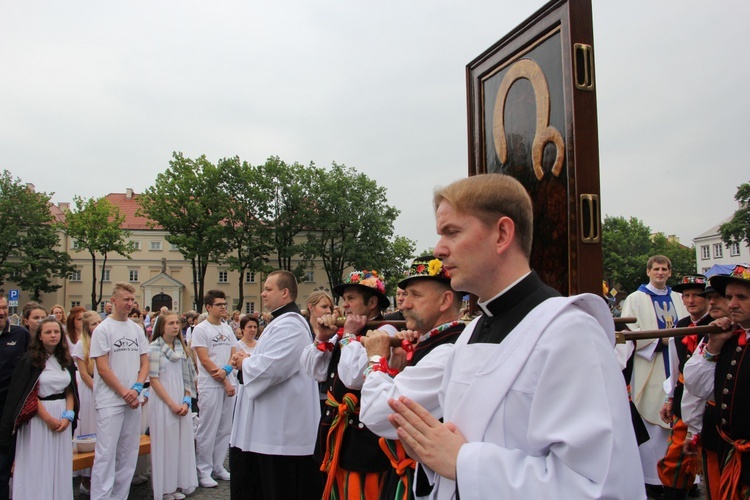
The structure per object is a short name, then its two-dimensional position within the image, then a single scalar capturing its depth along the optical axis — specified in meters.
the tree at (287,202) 49.69
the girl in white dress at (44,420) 6.05
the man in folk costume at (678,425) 5.75
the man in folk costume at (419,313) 3.50
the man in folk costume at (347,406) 4.09
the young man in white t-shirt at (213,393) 8.22
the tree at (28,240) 52.69
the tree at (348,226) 51.00
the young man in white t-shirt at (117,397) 6.55
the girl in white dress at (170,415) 7.11
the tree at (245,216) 48.03
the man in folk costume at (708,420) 4.22
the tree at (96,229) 48.56
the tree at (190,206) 45.75
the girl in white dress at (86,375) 8.20
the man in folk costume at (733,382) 3.63
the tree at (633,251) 69.38
